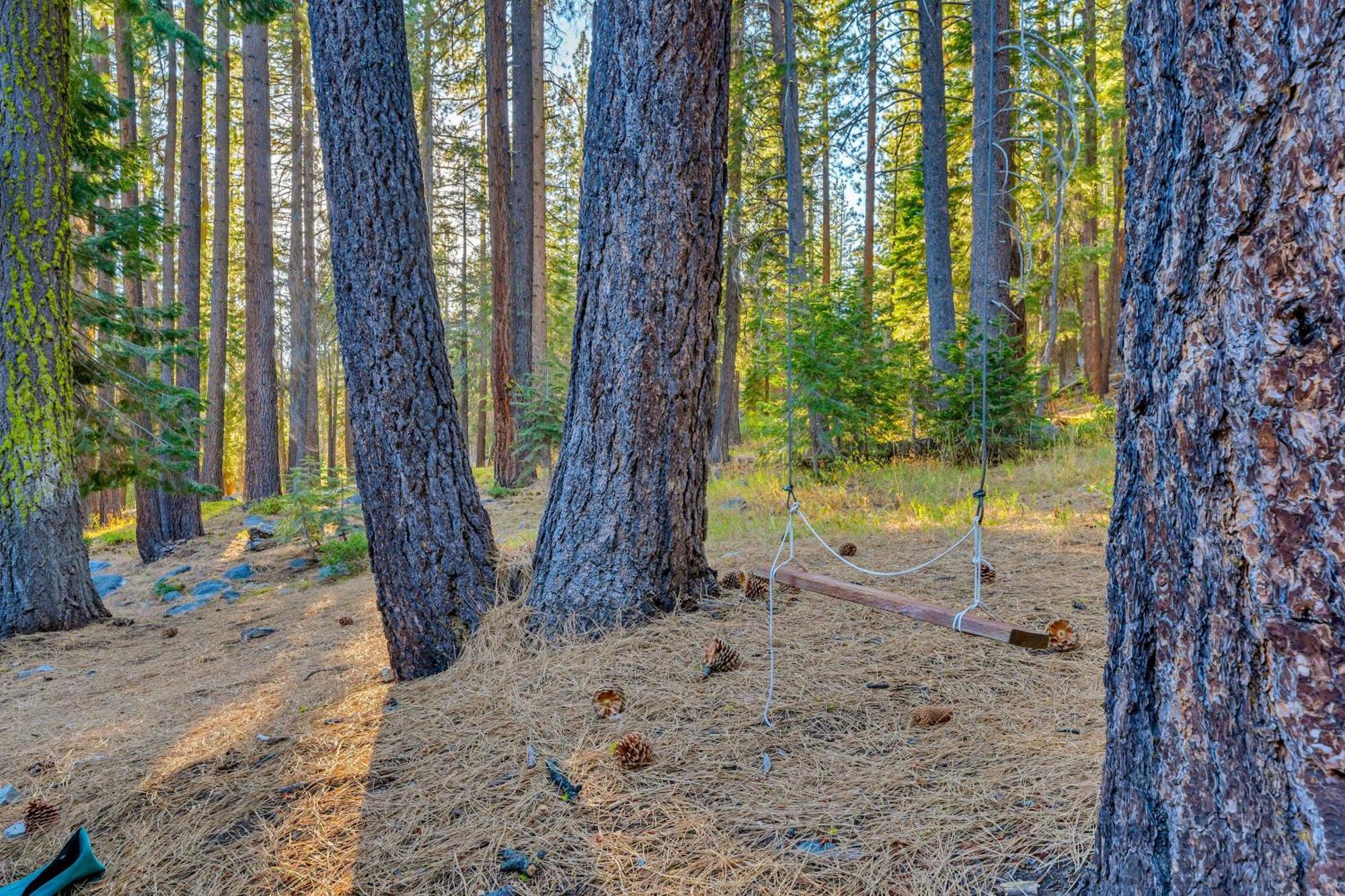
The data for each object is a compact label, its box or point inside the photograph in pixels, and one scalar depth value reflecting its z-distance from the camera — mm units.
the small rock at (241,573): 6438
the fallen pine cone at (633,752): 2008
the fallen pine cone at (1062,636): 2639
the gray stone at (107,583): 6895
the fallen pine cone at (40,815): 2062
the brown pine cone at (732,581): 3416
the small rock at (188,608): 5609
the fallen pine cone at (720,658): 2568
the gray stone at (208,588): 6090
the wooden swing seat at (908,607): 2234
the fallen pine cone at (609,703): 2350
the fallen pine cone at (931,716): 2115
